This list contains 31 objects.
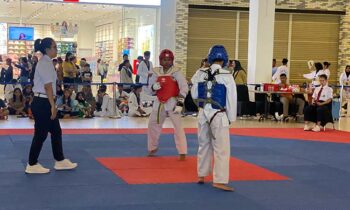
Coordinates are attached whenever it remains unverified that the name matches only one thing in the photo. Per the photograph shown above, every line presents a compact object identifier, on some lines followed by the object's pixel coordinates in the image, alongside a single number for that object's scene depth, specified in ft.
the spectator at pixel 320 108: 44.21
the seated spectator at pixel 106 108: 51.62
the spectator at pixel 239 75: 56.34
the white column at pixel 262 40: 56.54
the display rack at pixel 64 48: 80.41
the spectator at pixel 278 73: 58.11
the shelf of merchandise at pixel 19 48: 79.15
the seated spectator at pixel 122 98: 53.93
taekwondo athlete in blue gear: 21.24
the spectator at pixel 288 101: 52.26
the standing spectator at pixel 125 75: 58.39
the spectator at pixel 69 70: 54.54
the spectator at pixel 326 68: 60.37
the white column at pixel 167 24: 65.77
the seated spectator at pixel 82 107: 49.60
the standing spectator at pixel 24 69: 60.79
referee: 22.72
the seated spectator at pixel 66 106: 48.44
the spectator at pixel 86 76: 58.88
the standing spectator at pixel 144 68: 58.23
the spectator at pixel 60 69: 52.63
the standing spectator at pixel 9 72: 62.97
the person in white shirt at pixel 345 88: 60.90
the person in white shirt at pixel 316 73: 53.91
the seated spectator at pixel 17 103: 49.06
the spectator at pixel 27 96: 48.85
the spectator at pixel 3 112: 46.24
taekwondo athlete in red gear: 27.45
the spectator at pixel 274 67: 62.94
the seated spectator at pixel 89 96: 52.31
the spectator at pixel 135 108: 52.60
